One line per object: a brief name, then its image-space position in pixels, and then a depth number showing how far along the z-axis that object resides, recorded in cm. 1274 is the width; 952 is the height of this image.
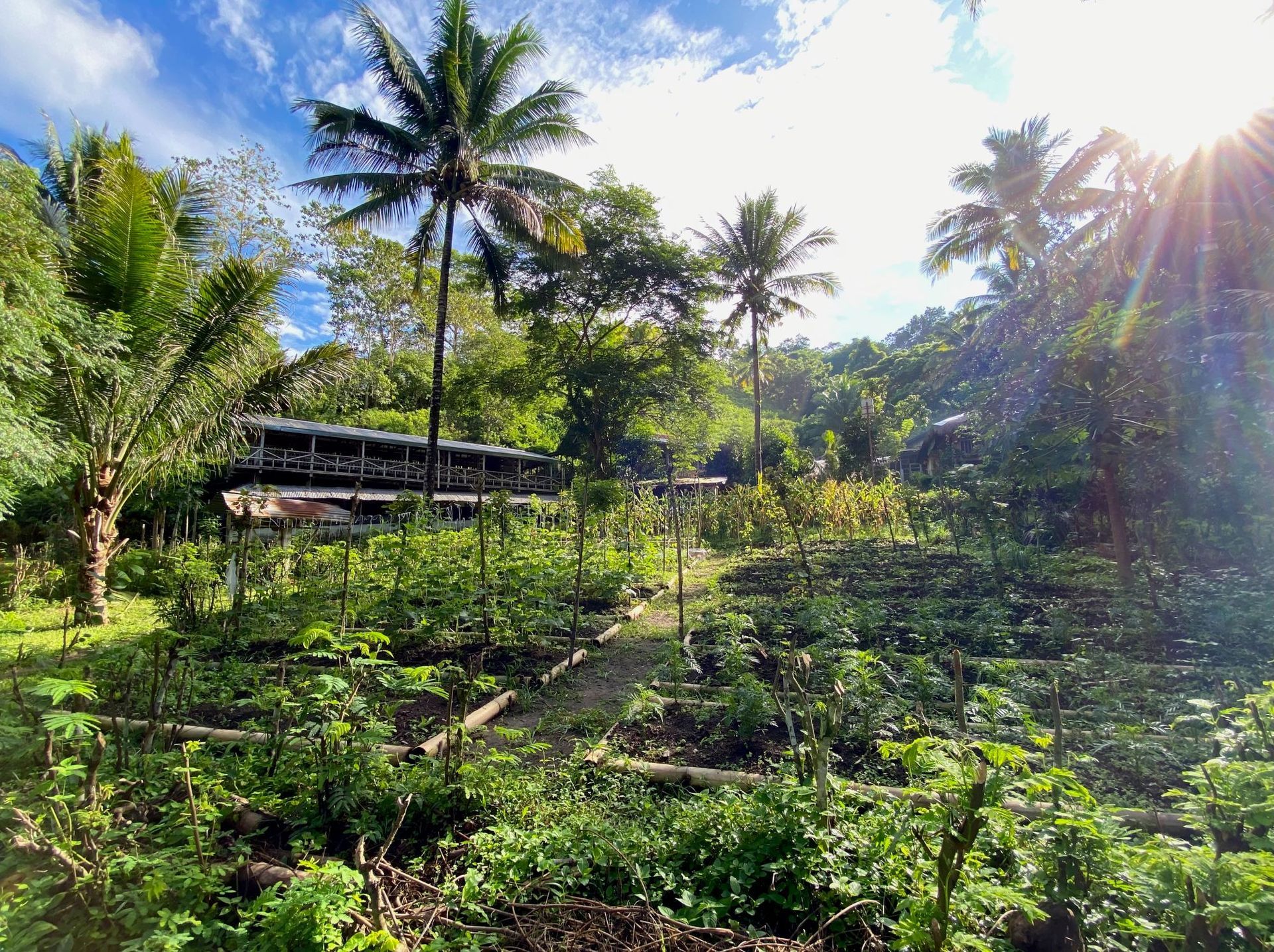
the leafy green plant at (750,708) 350
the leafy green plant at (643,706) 353
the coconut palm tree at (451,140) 1172
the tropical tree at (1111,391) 620
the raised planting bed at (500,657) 504
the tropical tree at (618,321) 1983
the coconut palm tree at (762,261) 2086
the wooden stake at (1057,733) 220
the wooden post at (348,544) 422
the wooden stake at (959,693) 219
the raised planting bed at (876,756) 293
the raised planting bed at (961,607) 510
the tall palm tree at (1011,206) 1859
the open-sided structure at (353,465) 1669
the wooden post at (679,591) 577
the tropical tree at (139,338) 682
